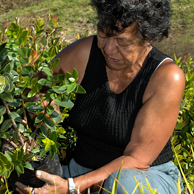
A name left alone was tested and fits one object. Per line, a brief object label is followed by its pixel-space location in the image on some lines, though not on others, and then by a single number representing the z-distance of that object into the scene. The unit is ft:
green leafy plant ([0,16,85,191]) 4.10
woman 4.89
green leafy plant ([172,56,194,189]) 7.33
